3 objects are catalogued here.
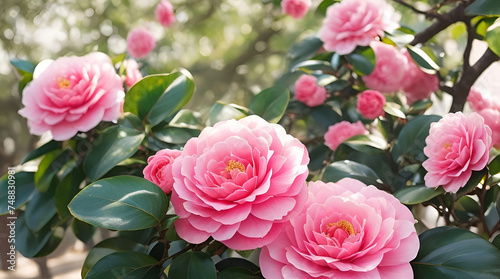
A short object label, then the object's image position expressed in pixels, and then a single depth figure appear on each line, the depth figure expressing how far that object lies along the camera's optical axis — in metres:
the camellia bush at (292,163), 0.33
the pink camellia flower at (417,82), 0.77
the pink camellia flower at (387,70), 0.73
